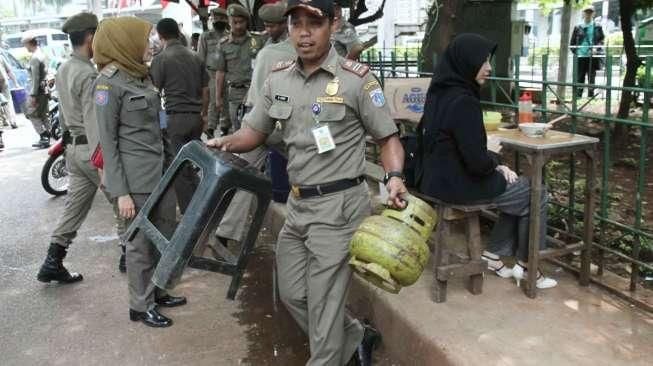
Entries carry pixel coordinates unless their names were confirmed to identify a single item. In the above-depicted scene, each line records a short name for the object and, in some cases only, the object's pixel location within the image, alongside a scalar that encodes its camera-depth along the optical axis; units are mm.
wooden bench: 3435
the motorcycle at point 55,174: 7020
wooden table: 3350
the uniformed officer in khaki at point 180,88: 5500
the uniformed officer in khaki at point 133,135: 3553
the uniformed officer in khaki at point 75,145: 4355
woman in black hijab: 3246
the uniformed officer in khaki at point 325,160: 2725
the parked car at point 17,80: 14156
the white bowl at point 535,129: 3564
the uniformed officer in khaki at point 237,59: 7336
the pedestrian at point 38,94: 10242
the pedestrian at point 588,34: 13938
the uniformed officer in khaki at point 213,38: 8453
